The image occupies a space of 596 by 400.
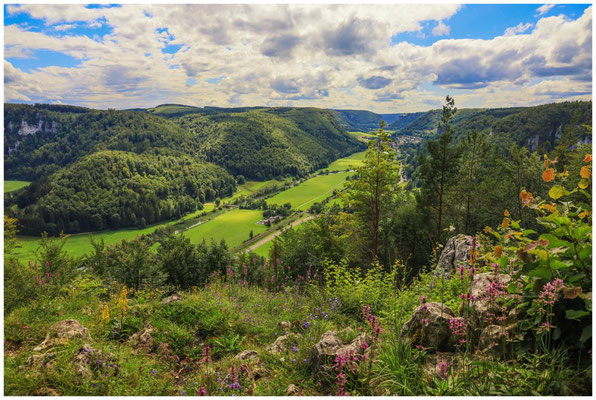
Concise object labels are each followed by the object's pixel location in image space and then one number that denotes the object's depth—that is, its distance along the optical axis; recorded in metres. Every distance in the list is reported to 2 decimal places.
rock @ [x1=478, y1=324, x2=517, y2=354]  3.33
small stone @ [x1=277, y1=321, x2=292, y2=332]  5.84
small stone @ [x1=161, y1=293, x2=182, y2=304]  6.87
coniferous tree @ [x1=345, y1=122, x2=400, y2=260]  16.95
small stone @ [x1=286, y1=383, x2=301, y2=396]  3.92
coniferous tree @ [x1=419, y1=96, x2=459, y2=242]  19.41
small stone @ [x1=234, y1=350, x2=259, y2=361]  4.79
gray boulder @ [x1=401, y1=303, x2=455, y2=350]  4.00
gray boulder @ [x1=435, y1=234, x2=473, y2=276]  11.16
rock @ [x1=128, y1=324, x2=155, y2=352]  5.34
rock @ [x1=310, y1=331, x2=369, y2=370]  3.99
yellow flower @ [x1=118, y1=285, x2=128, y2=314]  5.75
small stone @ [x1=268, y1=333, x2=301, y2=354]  4.92
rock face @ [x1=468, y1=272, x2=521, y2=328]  3.24
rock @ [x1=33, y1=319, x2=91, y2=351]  4.70
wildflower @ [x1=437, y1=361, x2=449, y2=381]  3.30
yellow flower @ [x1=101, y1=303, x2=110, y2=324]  5.39
